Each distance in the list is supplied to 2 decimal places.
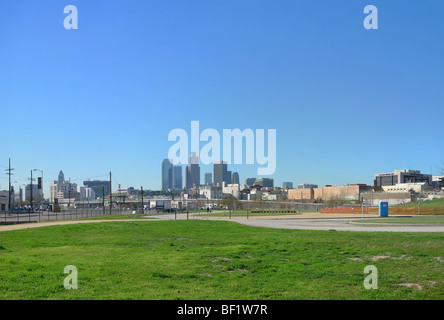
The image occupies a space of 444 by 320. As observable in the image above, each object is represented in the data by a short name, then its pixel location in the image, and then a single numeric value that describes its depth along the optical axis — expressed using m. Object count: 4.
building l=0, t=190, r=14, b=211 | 107.03
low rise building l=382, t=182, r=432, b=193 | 183.48
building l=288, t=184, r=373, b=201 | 179.88
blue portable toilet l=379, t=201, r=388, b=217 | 63.78
